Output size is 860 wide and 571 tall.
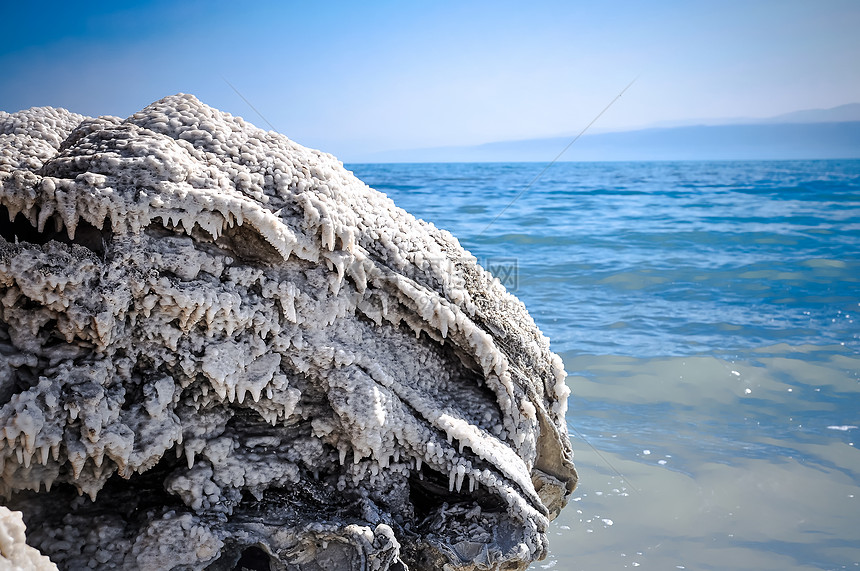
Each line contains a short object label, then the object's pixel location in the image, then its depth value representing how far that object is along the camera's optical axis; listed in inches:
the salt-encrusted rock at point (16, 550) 44.9
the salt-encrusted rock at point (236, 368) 64.9
